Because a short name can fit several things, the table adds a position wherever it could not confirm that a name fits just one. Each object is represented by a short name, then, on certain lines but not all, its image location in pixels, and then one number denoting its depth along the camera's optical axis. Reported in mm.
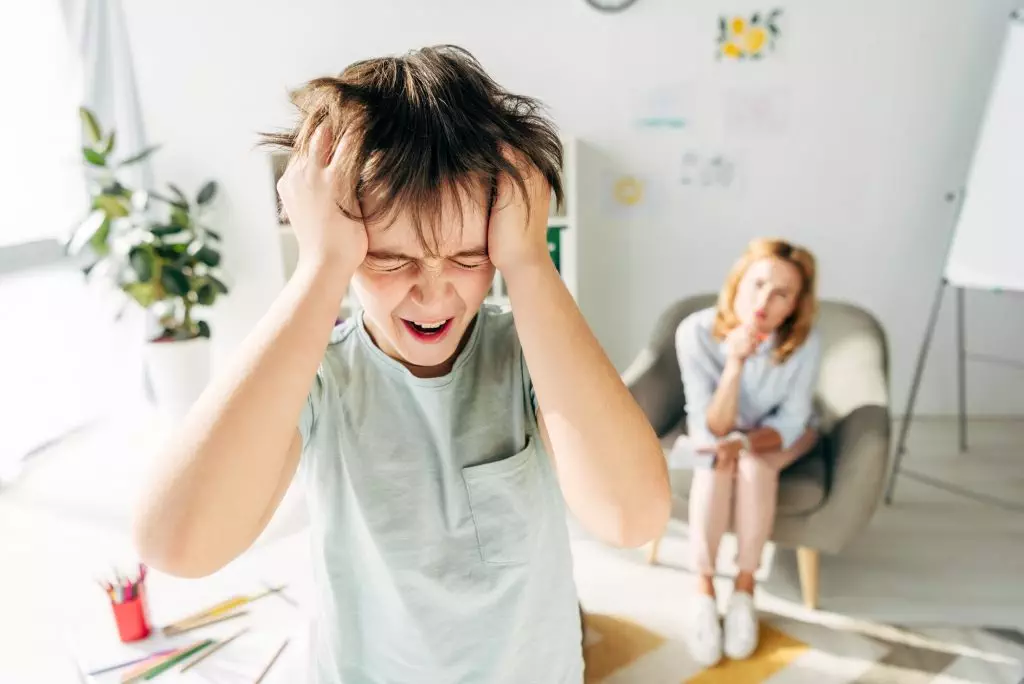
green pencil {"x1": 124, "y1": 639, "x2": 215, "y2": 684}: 1352
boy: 530
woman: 1758
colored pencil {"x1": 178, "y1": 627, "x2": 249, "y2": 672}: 1384
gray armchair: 1688
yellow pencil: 1620
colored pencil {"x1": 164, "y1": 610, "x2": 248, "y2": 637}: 1558
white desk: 1557
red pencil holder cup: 1491
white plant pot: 2631
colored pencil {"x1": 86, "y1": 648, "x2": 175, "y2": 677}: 1397
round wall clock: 2629
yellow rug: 1572
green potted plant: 2502
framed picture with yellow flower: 2609
